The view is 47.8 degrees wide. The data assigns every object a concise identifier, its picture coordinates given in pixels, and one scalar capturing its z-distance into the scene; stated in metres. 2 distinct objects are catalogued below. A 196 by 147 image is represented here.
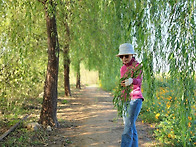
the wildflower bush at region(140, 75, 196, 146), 2.06
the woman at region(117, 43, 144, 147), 3.30
